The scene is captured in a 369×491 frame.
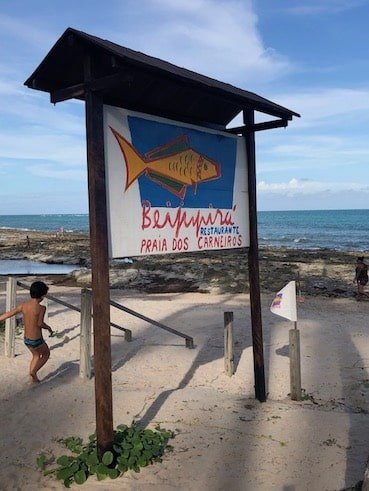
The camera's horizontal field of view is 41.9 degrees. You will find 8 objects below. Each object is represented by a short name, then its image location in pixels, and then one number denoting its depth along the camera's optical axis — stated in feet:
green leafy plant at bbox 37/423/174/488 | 12.91
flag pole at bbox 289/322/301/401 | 20.18
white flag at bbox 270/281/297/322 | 20.36
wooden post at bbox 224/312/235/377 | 22.98
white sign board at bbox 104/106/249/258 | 14.14
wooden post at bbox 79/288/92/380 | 21.67
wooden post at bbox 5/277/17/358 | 24.93
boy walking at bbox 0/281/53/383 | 20.66
